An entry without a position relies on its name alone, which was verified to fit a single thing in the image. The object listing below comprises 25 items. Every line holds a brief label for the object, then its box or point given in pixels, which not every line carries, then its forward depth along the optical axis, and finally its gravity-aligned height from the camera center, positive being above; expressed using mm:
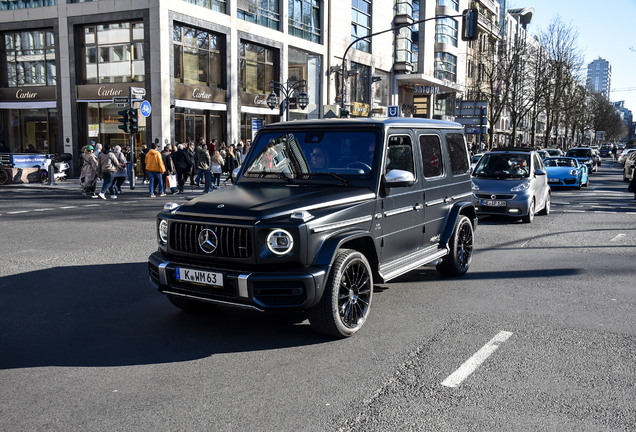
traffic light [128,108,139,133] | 22375 +1369
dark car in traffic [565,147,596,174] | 37331 +191
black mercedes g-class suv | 4625 -578
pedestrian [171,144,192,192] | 21562 -250
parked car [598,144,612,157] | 90188 +897
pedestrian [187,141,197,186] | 25423 +263
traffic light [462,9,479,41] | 21000 +4703
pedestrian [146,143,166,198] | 19438 -289
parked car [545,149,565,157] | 33956 +229
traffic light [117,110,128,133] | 22438 +1370
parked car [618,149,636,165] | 51016 -138
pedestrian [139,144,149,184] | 24484 -78
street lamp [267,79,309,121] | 28734 +2790
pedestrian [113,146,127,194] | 19797 -567
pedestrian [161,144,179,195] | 20844 -278
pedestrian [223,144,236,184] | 26156 -127
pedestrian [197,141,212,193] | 20766 -241
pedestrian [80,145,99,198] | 19125 -509
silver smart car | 12891 -621
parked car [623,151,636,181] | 29472 -646
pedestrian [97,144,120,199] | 18766 -342
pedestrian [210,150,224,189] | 22234 -297
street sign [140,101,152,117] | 22875 +1863
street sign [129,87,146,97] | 22094 +2429
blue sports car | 24062 -692
